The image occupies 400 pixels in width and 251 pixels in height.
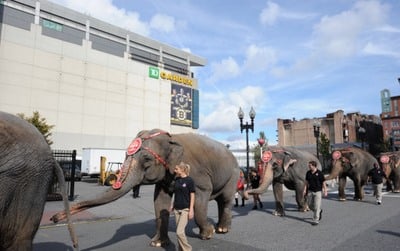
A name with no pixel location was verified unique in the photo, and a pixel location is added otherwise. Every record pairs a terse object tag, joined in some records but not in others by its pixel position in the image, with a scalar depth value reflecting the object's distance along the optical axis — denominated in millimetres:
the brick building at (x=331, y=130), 76062
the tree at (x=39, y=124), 34594
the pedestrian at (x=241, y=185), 12238
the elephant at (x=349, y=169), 14734
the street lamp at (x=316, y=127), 28766
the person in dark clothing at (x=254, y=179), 13830
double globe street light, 22922
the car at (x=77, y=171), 17078
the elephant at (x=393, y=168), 18203
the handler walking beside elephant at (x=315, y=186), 9320
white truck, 35219
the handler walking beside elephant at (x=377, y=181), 13266
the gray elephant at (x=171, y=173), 6223
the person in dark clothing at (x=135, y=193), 16266
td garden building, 44812
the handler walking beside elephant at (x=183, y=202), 5996
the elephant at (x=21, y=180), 3439
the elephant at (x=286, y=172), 10745
